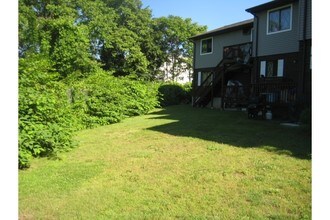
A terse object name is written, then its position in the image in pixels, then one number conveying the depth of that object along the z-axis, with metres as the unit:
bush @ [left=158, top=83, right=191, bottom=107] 23.22
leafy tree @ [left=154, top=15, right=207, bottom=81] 37.44
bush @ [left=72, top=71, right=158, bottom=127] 11.30
